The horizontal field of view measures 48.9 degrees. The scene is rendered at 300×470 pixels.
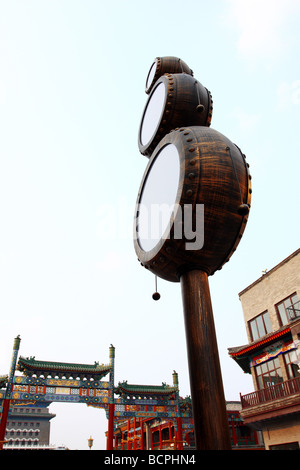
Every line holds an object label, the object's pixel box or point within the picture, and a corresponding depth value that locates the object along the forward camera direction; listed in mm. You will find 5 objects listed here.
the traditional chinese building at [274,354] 12766
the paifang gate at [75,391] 17094
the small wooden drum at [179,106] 2709
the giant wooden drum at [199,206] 1847
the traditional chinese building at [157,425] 19317
